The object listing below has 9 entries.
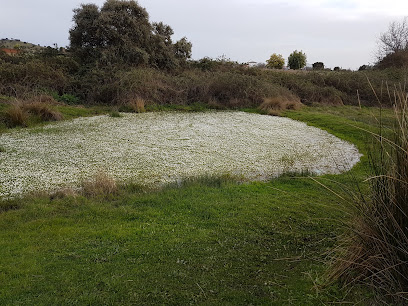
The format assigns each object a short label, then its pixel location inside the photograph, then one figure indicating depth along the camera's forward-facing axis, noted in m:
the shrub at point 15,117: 11.03
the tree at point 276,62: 40.19
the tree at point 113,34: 19.02
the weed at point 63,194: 5.46
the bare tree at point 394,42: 31.42
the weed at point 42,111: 11.83
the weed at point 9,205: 5.08
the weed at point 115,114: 13.91
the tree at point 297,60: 38.25
